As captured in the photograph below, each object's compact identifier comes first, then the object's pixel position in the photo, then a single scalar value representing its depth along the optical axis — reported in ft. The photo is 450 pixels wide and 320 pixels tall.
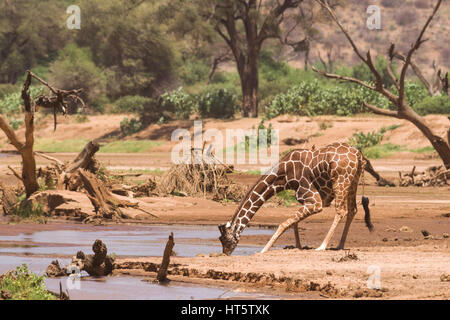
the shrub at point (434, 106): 143.95
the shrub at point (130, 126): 173.88
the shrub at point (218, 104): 170.81
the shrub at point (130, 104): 184.90
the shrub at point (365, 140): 132.57
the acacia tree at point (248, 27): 160.04
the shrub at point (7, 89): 223.92
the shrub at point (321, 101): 156.35
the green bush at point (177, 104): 176.76
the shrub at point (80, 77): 193.98
